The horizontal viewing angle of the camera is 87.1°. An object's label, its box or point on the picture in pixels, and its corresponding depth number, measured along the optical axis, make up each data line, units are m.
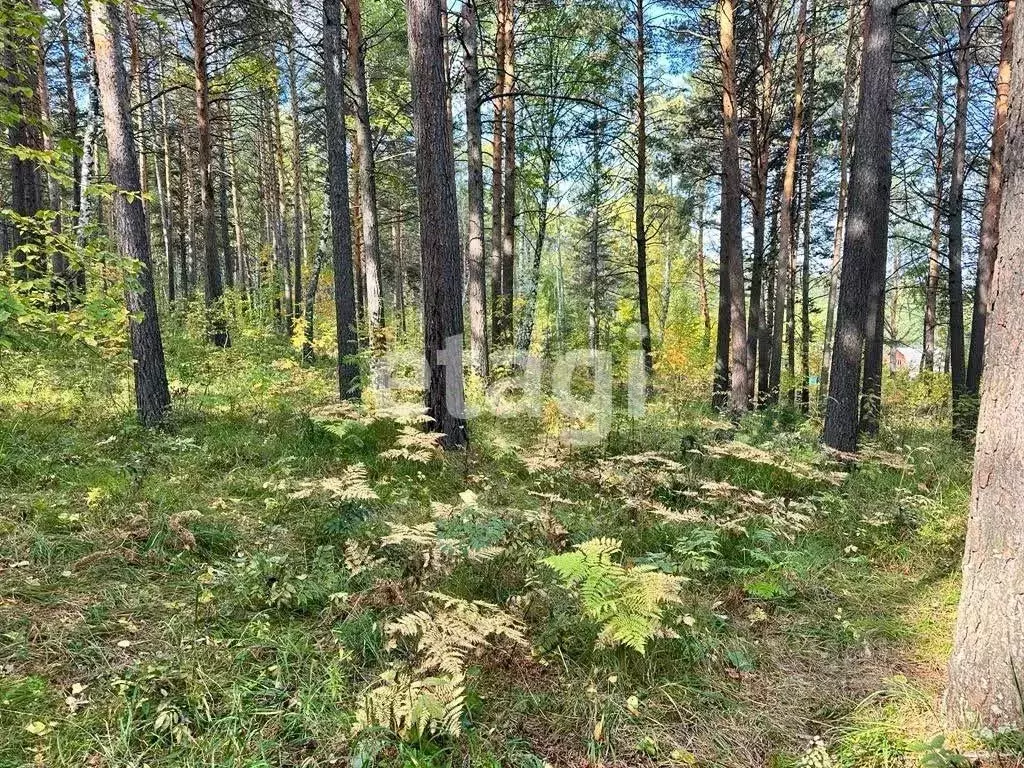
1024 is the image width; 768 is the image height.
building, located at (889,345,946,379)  24.09
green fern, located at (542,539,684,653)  2.58
